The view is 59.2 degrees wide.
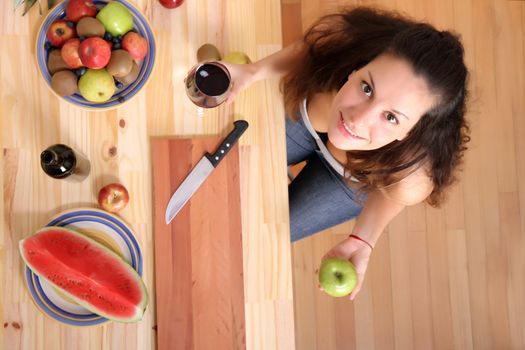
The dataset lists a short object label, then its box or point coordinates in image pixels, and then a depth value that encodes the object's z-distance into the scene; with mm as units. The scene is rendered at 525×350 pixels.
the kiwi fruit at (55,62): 813
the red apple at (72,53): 791
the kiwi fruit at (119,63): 803
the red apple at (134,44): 816
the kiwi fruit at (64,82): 800
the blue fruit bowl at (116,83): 818
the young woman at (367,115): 792
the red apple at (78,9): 801
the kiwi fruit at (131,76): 835
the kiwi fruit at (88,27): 803
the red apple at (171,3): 881
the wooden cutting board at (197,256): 839
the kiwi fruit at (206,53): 885
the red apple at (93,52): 776
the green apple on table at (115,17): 805
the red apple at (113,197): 833
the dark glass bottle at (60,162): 768
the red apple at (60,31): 809
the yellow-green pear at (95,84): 792
